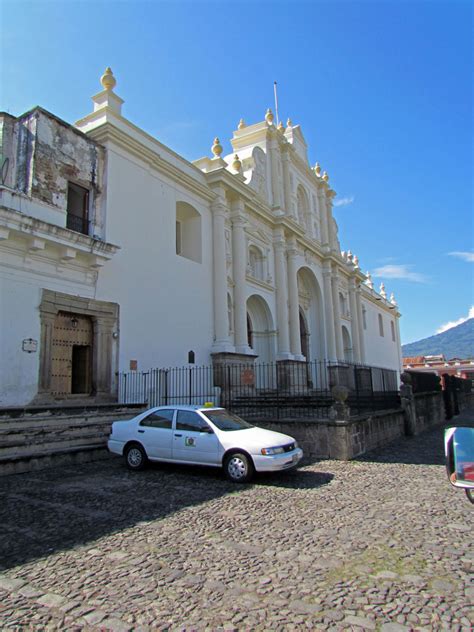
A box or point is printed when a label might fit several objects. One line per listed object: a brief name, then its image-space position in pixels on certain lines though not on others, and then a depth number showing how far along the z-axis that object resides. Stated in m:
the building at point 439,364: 61.78
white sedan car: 7.54
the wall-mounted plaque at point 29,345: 10.54
